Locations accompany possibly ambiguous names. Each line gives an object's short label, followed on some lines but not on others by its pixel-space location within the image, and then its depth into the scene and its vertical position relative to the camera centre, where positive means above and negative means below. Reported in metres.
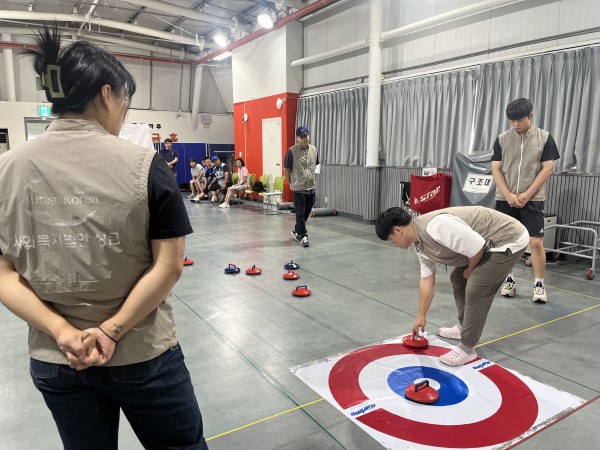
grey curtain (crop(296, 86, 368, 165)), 8.52 +0.81
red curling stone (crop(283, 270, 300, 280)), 4.53 -1.19
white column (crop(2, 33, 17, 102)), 11.96 +2.39
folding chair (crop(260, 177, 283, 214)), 9.93 -0.86
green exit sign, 12.67 +1.37
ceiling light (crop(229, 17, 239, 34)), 10.96 +3.41
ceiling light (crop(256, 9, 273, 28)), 9.12 +2.93
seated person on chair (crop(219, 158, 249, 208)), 10.67 -0.54
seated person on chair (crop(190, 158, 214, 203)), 11.95 -0.52
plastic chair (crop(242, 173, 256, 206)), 10.74 -0.71
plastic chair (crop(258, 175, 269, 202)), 10.86 -0.50
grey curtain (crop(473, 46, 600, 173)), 5.10 +0.86
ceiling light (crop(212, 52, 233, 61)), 12.55 +3.08
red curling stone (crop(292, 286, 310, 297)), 4.00 -1.19
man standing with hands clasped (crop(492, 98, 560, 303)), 3.77 -0.12
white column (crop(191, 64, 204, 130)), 14.41 +2.17
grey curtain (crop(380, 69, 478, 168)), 6.65 +0.73
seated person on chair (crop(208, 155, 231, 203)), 11.34 -0.53
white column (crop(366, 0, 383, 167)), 7.59 +1.35
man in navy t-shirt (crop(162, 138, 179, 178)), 10.83 +0.15
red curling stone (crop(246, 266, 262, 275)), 4.73 -1.19
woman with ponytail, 0.92 -0.20
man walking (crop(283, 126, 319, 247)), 6.04 -0.12
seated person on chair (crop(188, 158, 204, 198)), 12.26 -0.41
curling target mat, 2.03 -1.24
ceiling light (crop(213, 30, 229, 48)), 11.08 +3.06
